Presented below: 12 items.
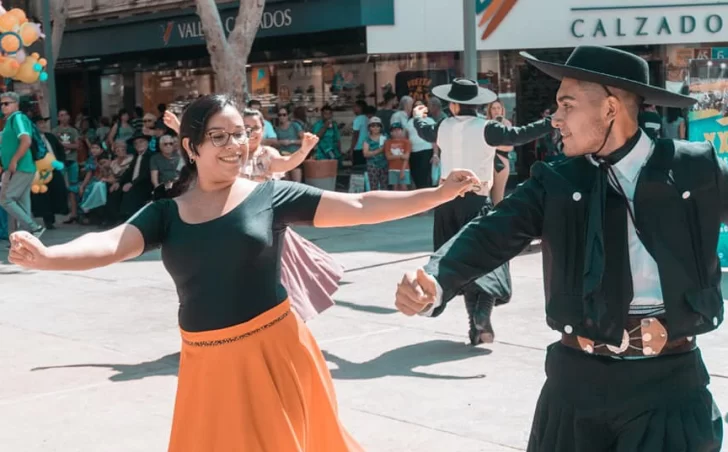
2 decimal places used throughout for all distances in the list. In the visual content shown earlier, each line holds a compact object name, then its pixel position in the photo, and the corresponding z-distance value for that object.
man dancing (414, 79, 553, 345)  7.92
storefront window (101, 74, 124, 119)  26.44
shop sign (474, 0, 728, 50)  19.67
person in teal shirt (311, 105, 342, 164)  18.98
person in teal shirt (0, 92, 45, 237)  12.70
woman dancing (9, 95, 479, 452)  3.80
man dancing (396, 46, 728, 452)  3.11
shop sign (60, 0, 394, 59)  19.23
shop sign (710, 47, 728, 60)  12.60
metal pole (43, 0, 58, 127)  17.39
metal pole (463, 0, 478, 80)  11.88
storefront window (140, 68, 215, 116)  24.19
